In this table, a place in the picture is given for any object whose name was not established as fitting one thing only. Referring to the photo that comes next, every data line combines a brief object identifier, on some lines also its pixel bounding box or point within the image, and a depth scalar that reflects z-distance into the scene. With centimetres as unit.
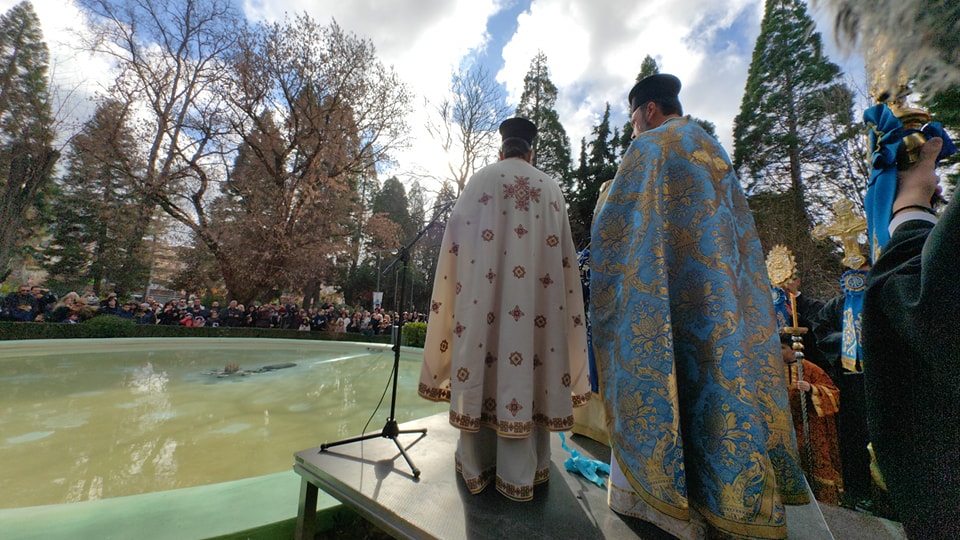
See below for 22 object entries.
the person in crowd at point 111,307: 1011
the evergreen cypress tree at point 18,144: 1182
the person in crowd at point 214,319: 1143
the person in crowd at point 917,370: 69
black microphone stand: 188
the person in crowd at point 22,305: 879
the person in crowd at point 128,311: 1027
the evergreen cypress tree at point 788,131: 1305
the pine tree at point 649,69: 1653
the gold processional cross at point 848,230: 222
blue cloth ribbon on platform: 148
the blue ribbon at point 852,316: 200
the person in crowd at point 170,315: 1081
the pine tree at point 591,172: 1828
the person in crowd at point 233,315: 1166
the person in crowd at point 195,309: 1131
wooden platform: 109
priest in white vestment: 130
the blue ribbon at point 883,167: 107
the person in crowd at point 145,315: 1050
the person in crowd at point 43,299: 923
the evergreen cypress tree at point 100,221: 1241
